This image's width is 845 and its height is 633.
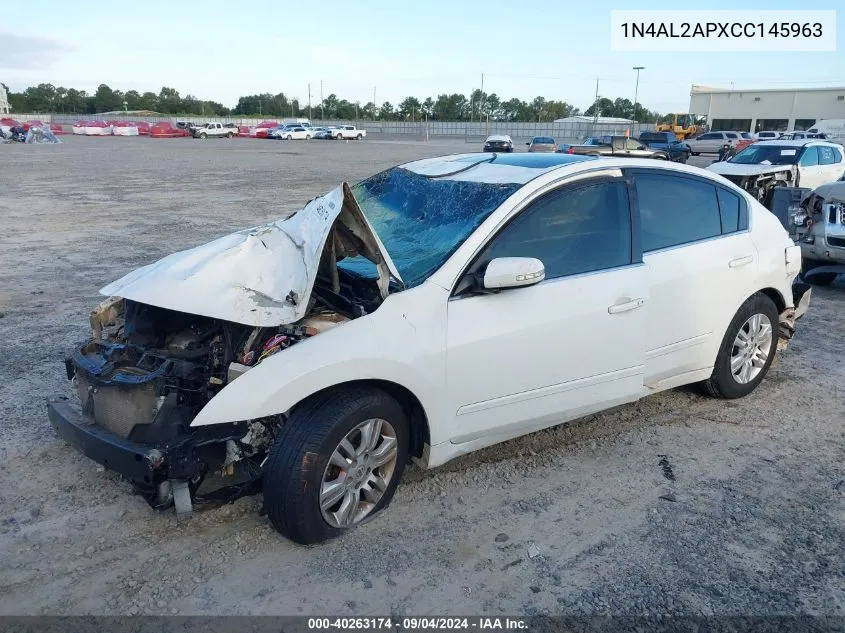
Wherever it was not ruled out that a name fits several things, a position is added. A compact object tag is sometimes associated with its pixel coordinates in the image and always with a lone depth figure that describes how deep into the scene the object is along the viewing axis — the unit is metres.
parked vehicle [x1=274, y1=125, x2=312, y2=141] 61.31
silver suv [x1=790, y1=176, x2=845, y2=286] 7.59
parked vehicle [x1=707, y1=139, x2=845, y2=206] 14.13
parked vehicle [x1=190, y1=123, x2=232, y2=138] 62.06
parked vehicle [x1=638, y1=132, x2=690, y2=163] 31.41
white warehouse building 65.06
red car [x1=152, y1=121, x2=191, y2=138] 62.53
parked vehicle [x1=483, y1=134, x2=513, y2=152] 39.59
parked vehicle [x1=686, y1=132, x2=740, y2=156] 38.50
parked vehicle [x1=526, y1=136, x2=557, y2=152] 30.04
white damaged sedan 2.95
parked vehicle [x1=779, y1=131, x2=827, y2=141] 34.92
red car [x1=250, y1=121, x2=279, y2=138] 65.25
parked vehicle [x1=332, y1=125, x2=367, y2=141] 63.28
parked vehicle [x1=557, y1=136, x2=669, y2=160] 24.40
